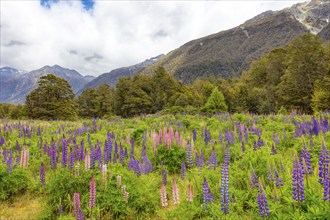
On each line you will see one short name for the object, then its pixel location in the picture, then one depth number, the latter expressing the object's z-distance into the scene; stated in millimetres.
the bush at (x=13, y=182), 5645
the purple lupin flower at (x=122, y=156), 6395
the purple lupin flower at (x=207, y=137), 8817
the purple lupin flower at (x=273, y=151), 6088
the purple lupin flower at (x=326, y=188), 2830
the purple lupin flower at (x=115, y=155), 6276
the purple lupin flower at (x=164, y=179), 5301
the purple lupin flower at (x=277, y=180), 3807
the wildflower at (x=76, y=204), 3527
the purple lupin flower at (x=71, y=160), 4949
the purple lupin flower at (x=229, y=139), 8024
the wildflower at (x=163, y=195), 4285
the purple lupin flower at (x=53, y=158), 5969
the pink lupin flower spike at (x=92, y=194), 3477
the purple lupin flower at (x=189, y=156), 6457
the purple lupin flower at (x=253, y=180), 4227
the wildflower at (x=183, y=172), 5590
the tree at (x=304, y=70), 35875
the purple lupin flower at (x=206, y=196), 3746
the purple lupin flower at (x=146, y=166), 5921
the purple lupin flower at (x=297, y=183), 2887
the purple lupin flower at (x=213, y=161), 5359
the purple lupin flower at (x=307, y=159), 3595
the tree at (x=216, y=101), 36588
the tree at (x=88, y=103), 70812
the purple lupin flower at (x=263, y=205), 3029
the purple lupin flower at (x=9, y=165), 5794
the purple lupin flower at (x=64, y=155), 5407
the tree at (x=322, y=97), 27702
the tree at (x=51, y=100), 39275
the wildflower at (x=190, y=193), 4057
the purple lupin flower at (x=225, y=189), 3365
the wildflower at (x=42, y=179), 5377
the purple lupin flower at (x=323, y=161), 3123
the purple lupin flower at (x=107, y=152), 5996
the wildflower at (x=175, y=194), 4129
